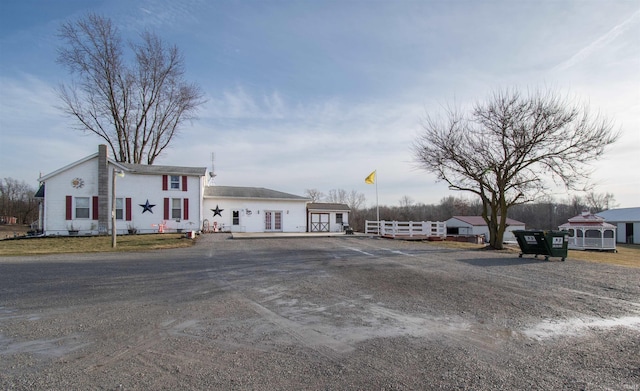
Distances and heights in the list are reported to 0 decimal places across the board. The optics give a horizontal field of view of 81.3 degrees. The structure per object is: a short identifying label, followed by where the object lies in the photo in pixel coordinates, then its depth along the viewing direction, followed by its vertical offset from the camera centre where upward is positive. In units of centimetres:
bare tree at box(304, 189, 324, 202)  6981 +335
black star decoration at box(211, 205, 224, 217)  2947 +6
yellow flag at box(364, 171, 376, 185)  3125 +263
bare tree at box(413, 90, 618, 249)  1714 +280
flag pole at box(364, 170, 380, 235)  3125 +271
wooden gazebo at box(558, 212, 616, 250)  3156 -224
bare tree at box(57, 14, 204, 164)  3253 +1021
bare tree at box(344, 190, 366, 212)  7940 +118
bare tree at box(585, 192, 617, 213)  8175 +116
